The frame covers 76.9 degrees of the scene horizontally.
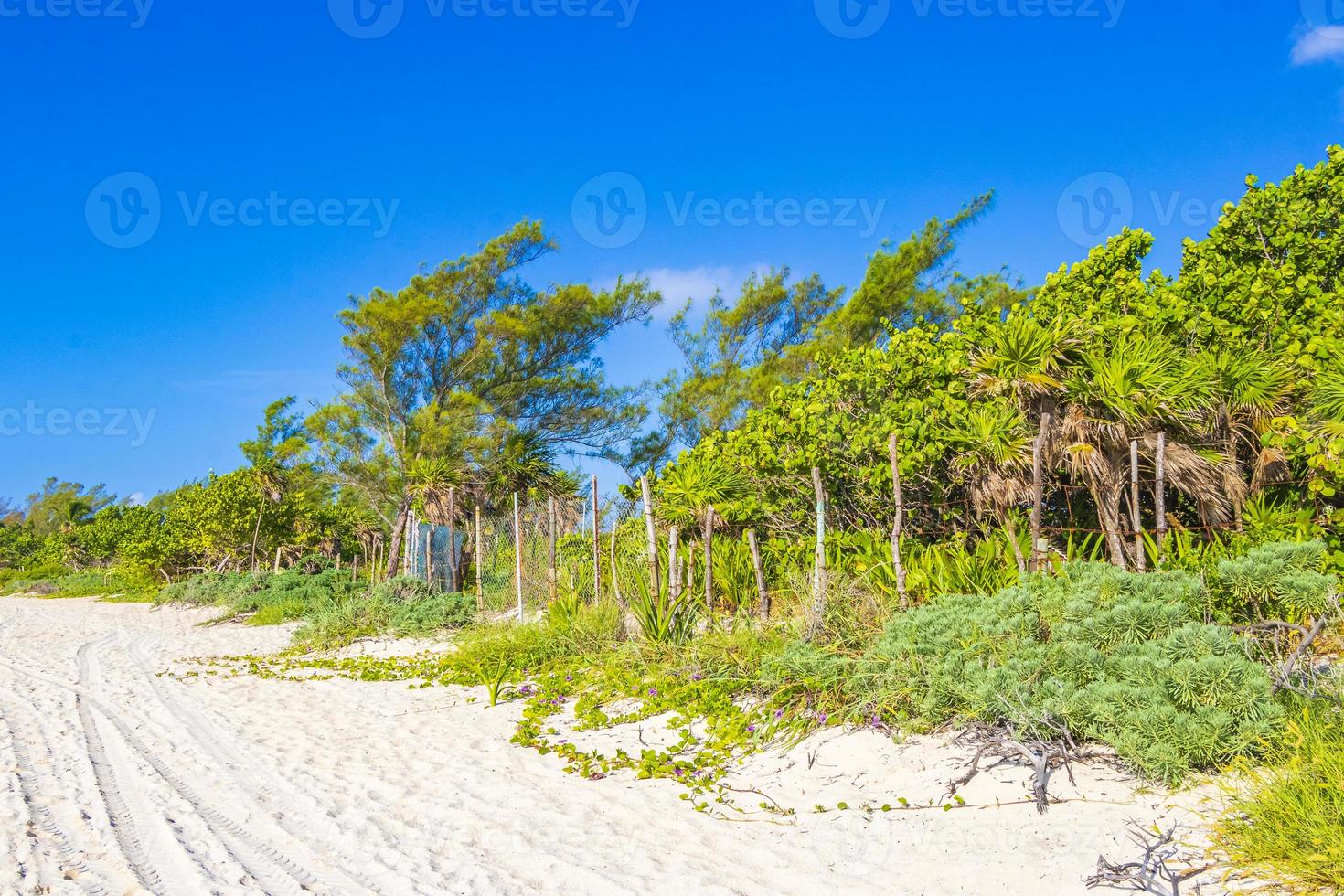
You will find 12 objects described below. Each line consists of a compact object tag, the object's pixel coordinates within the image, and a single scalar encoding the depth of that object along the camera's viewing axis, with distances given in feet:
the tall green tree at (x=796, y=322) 62.69
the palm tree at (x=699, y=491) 31.40
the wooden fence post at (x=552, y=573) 37.63
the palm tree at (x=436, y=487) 57.00
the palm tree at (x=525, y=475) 57.72
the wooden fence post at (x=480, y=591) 42.26
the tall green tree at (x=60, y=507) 166.61
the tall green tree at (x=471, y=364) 73.92
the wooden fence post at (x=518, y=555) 39.11
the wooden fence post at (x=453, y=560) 50.51
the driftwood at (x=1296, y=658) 13.39
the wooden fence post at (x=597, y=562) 33.03
